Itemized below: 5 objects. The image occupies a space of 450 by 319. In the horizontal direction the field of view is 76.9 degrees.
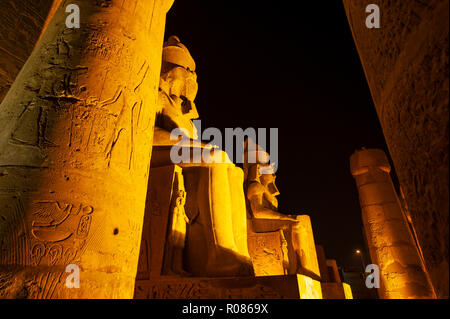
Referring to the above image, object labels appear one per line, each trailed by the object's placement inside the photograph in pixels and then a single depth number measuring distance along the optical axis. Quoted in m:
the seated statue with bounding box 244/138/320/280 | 6.07
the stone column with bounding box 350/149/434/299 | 7.32
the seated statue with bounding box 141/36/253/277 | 2.99
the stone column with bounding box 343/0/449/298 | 0.94
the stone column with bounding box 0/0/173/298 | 1.53
